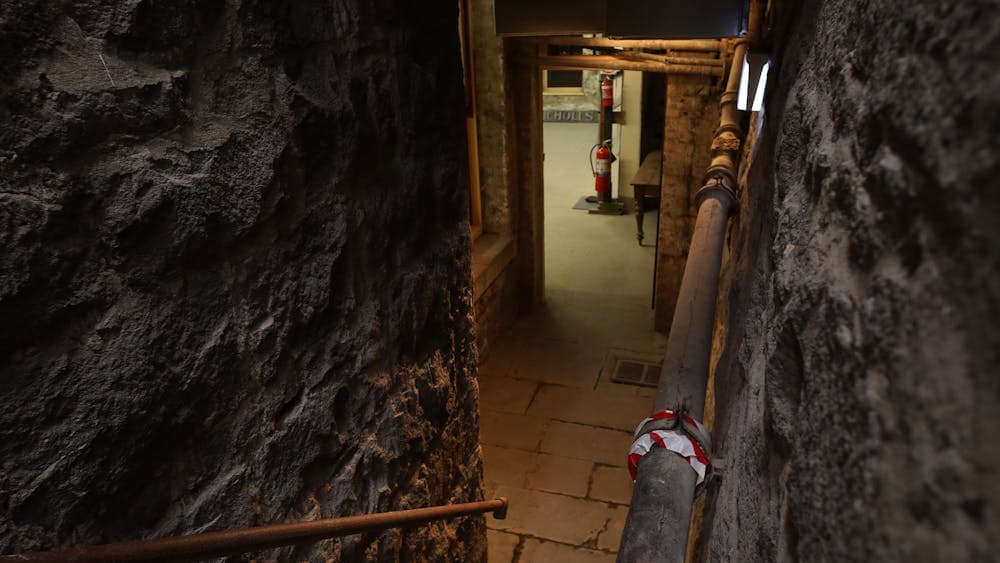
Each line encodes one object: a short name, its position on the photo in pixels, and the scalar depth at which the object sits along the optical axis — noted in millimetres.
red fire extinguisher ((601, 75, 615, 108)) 9281
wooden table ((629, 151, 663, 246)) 7946
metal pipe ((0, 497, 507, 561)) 1027
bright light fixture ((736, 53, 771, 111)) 2223
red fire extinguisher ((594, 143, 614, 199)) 9875
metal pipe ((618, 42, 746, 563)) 1404
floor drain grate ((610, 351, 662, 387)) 5961
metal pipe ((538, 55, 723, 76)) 5603
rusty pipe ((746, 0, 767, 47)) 3539
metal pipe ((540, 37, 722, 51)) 5520
